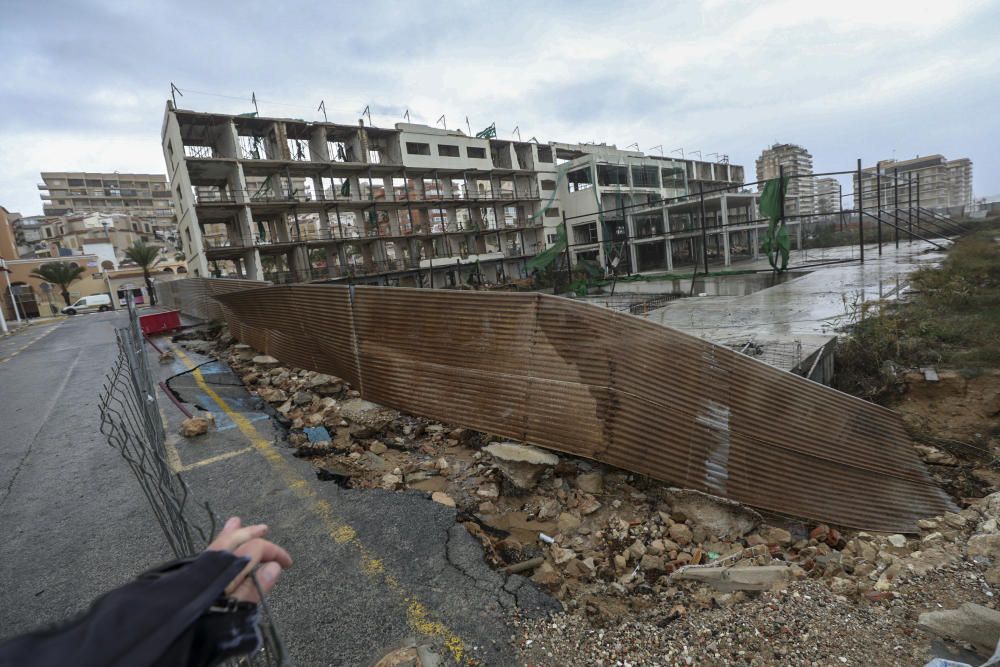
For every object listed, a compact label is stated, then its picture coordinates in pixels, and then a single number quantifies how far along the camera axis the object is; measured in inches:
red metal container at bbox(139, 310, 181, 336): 540.1
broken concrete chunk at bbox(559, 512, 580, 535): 138.3
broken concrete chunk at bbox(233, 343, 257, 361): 332.5
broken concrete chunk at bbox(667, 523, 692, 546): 134.5
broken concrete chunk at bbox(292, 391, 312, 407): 231.5
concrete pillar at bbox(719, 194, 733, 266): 1103.6
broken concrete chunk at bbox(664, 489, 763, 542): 143.2
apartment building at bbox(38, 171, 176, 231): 3294.8
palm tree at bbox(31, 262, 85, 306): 1550.2
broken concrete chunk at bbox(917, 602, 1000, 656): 81.8
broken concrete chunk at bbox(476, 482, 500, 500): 151.4
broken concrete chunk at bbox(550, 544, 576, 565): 124.0
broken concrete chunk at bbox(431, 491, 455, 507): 146.0
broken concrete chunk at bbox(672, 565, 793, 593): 110.2
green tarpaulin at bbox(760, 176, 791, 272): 625.9
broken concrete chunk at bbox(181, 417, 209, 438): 203.6
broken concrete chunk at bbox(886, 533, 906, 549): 134.3
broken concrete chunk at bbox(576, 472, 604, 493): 151.8
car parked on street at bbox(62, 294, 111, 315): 1640.0
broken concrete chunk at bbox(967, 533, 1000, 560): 110.0
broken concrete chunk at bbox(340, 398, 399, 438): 197.6
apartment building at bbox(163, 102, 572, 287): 1183.6
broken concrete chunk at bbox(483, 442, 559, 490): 152.9
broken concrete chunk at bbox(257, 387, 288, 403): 243.3
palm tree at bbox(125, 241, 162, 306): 1578.5
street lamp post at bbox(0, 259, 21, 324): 1178.9
